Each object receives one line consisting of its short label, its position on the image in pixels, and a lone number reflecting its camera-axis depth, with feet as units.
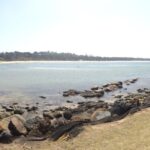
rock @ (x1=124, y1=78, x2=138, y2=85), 99.68
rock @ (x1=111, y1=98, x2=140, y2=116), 36.15
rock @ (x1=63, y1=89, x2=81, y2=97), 67.04
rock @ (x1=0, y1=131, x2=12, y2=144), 26.31
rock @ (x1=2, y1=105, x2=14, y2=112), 48.46
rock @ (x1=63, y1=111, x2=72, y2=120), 41.38
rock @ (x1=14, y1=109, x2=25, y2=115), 45.63
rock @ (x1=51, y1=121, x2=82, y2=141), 24.85
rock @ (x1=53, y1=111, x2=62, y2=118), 42.22
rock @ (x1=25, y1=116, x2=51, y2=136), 29.54
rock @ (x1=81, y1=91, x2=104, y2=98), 65.83
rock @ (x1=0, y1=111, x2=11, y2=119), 40.00
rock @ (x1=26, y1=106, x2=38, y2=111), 48.70
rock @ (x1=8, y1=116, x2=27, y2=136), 28.98
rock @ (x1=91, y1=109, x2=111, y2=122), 37.94
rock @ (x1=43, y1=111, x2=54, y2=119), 41.29
